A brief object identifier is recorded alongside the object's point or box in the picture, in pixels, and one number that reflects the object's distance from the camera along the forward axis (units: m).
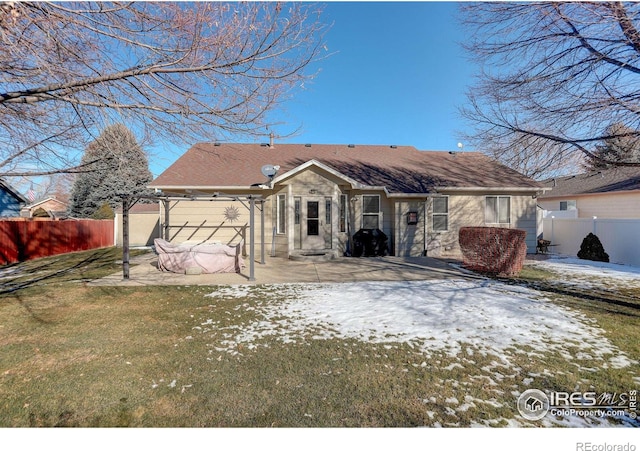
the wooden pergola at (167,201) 8.10
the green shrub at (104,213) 23.84
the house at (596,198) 16.72
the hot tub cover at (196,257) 8.94
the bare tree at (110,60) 3.74
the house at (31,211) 23.31
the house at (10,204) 20.11
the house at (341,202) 11.84
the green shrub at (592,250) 11.23
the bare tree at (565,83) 4.97
